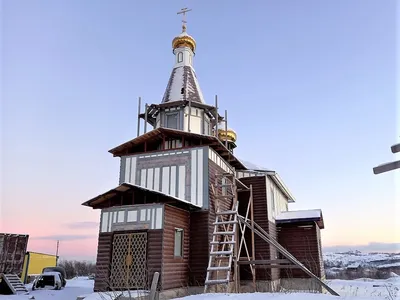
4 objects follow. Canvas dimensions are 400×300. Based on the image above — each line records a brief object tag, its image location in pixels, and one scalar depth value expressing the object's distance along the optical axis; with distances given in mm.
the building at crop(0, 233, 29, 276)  19562
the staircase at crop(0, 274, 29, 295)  17734
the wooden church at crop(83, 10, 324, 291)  12352
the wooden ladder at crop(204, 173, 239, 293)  12452
